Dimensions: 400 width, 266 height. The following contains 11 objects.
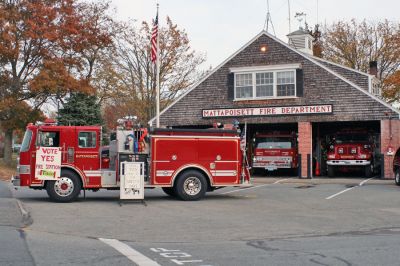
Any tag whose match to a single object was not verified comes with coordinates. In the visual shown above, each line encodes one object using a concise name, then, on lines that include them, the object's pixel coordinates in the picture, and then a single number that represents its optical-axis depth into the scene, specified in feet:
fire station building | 90.22
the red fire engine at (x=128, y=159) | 53.88
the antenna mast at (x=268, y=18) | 109.79
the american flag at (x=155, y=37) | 84.74
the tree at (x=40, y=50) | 108.88
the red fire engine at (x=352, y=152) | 92.63
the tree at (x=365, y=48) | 160.56
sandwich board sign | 54.39
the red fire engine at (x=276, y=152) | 97.14
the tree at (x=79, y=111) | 125.80
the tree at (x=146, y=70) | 135.03
